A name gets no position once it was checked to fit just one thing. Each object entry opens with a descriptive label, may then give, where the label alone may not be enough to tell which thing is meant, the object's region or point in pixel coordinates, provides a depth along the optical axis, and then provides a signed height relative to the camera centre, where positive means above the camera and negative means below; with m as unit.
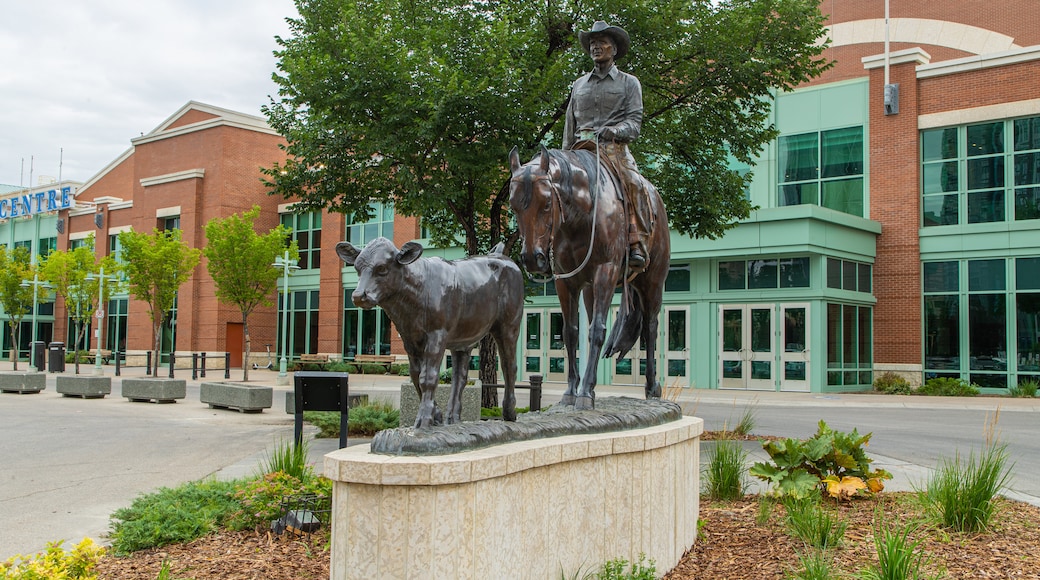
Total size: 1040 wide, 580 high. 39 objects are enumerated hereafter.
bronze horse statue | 5.43 +0.71
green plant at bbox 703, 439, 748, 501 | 8.48 -1.45
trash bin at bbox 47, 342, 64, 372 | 37.31 -1.63
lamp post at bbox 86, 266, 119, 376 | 37.25 +1.52
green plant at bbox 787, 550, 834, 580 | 5.34 -1.53
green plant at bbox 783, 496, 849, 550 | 6.45 -1.51
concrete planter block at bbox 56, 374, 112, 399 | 23.09 -1.76
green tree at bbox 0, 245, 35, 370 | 42.06 +1.72
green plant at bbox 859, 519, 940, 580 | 5.27 -1.43
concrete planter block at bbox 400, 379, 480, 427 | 13.12 -1.16
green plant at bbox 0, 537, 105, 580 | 4.82 -1.43
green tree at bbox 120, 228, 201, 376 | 33.28 +2.26
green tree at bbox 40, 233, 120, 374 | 40.59 +2.28
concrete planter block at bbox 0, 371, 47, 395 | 24.41 -1.75
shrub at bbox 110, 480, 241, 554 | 6.62 -1.60
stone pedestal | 4.21 -1.02
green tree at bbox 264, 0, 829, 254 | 12.63 +3.77
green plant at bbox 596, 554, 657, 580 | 5.43 -1.58
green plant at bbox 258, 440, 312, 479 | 7.88 -1.30
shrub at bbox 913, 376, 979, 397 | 26.17 -1.66
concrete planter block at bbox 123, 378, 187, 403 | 21.25 -1.69
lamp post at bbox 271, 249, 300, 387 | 31.49 +2.19
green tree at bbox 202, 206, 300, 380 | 33.31 +2.65
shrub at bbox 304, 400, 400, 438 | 14.20 -1.62
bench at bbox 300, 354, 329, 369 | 38.99 -1.60
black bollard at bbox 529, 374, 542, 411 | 14.01 -1.10
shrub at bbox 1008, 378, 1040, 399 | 25.48 -1.64
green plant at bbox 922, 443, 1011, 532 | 6.93 -1.36
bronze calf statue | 4.56 +0.14
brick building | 26.66 +2.65
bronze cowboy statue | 6.91 +1.79
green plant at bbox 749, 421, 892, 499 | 8.04 -1.32
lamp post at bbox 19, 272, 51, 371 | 40.78 +1.91
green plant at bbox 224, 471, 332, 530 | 7.04 -1.46
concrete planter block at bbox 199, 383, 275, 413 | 18.84 -1.63
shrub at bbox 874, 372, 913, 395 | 27.23 -1.65
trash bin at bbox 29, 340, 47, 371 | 37.78 -1.50
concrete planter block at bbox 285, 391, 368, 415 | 16.47 -1.48
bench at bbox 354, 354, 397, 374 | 37.98 -1.51
